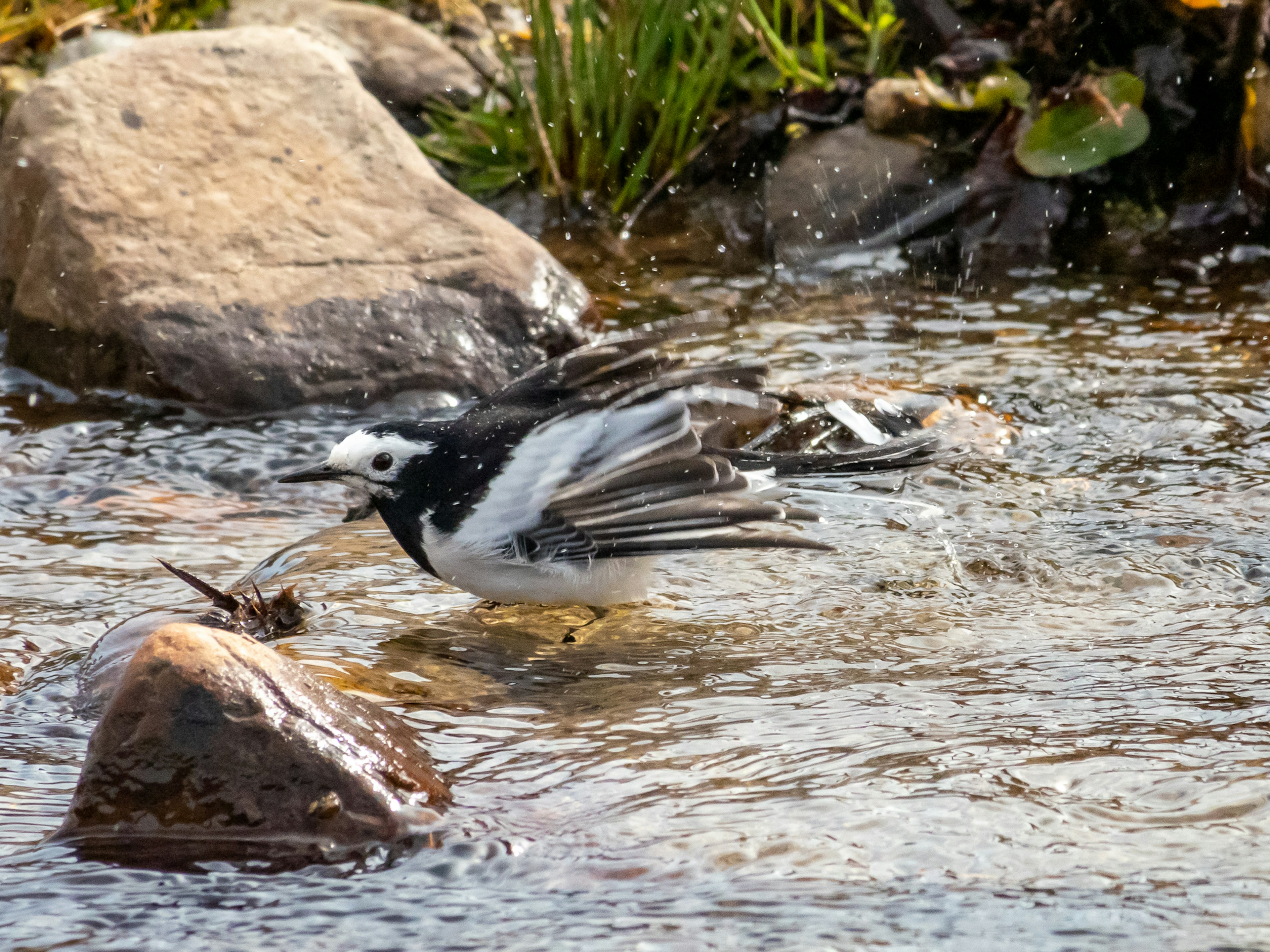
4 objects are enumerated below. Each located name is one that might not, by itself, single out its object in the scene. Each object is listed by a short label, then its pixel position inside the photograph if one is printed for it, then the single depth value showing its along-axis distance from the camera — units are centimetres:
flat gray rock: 1442
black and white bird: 711
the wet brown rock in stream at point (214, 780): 504
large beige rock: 1104
